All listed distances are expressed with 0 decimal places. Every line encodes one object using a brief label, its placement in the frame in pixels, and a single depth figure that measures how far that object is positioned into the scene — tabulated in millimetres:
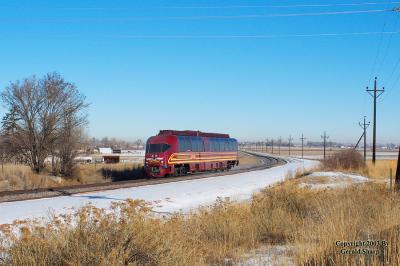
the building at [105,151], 131875
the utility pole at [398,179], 15703
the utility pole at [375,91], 49738
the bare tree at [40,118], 37938
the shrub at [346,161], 39784
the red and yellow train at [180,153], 30719
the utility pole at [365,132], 66306
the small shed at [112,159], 53250
